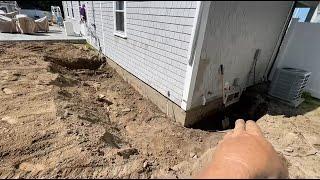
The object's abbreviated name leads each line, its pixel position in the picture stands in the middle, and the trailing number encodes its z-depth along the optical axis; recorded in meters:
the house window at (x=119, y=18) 5.56
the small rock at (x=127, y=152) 2.86
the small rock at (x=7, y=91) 4.23
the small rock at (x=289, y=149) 3.10
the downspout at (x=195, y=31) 3.11
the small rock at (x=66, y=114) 3.56
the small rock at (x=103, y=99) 5.21
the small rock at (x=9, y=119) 3.24
